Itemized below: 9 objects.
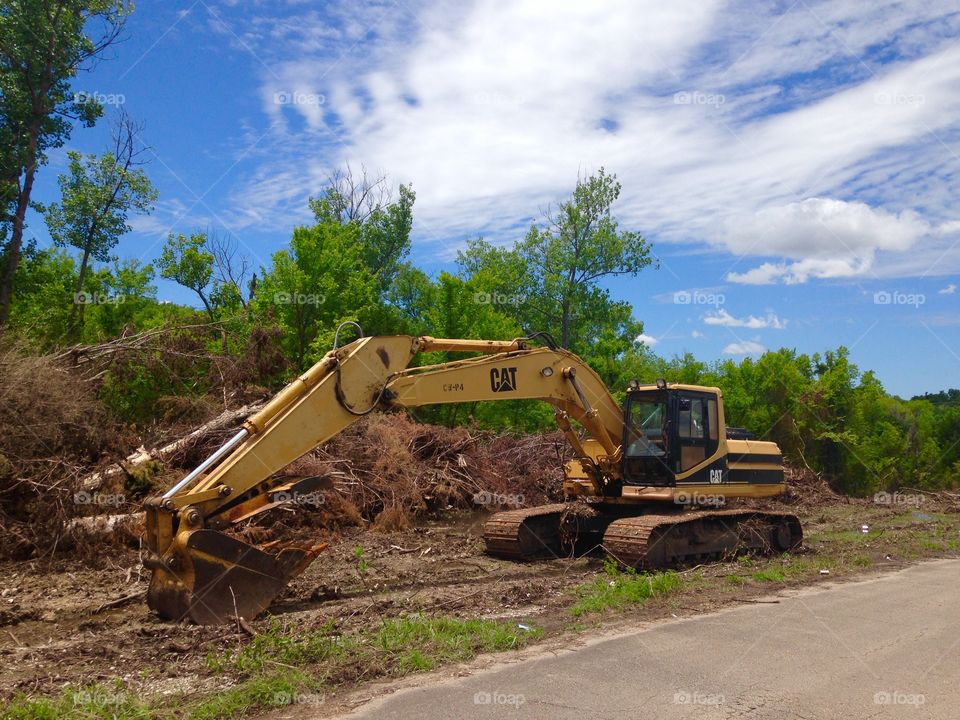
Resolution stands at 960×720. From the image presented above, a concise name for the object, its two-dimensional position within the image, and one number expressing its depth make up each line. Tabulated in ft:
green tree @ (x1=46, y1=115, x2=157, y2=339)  72.33
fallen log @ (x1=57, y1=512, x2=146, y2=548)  34.53
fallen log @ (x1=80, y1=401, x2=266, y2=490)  37.32
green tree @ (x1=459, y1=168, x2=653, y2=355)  114.83
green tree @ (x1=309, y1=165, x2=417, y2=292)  127.03
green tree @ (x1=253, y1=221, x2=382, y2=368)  70.18
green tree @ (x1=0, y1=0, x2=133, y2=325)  58.70
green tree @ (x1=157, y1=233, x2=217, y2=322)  95.40
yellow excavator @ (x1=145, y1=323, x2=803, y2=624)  23.91
